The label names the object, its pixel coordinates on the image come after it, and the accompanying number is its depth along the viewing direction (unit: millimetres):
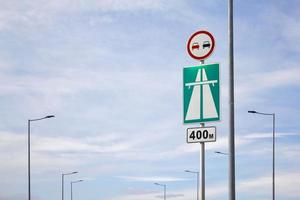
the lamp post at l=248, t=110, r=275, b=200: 55606
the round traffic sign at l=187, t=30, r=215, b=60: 17094
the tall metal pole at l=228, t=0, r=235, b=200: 16828
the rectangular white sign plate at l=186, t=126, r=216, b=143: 16359
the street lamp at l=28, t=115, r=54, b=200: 52188
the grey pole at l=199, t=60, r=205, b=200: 16422
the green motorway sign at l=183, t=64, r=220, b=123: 16703
